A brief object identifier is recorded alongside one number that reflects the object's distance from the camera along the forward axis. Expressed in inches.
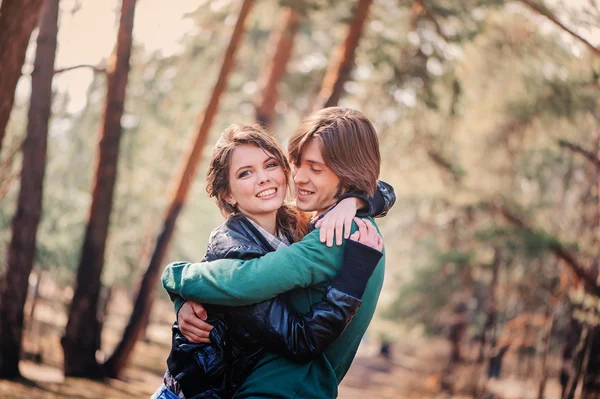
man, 103.5
